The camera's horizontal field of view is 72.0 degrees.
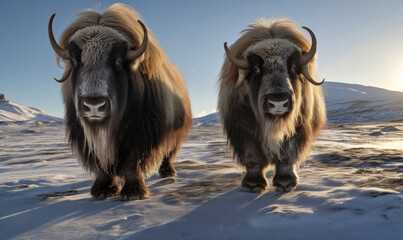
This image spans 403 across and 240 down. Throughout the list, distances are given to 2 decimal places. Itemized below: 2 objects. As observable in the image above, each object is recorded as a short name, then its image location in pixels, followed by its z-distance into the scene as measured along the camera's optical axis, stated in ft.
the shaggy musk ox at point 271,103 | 8.46
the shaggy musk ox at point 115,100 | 7.88
